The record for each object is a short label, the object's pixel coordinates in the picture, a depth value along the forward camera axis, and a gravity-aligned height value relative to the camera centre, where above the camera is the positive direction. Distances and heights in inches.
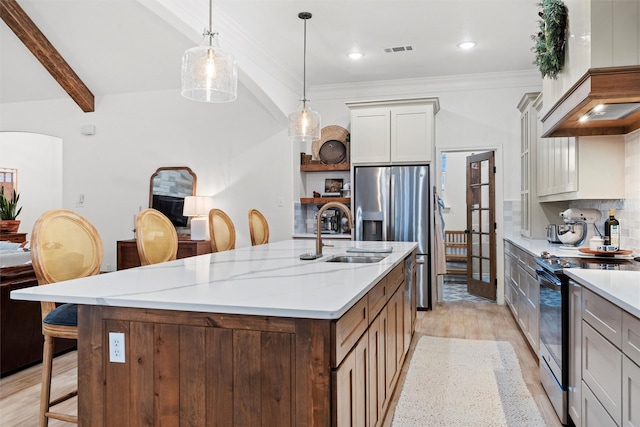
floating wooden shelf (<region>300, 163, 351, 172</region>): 227.1 +23.9
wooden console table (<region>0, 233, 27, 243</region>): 254.5 -13.2
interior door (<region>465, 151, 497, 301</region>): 224.1 -5.9
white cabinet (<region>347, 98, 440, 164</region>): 206.4 +39.0
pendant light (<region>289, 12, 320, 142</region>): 152.8 +30.9
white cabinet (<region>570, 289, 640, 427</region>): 63.1 -23.8
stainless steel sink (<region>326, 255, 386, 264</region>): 111.7 -11.3
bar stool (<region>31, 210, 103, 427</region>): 81.2 -9.3
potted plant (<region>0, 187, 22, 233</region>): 258.5 -1.3
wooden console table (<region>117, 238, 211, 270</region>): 213.6 -17.8
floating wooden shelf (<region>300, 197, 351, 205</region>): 223.0 +7.1
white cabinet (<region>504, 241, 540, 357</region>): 131.4 -26.5
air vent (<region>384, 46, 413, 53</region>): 184.2 +68.2
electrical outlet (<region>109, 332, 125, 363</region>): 62.9 -18.6
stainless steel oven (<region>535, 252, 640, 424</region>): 95.7 -23.6
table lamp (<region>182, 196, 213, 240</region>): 221.1 +0.6
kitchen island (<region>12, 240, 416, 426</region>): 55.2 -17.9
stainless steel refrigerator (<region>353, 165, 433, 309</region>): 205.8 +2.5
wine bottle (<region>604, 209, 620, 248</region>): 122.2 -4.5
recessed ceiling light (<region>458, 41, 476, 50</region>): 178.7 +67.8
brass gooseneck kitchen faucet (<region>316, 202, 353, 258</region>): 109.9 -4.3
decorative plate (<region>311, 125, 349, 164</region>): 232.0 +39.7
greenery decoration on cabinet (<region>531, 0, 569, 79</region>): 109.7 +44.7
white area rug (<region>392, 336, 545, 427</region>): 101.4 -45.5
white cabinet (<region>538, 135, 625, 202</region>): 132.2 +13.9
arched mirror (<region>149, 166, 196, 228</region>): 239.8 +12.4
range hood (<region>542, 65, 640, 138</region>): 88.5 +24.3
